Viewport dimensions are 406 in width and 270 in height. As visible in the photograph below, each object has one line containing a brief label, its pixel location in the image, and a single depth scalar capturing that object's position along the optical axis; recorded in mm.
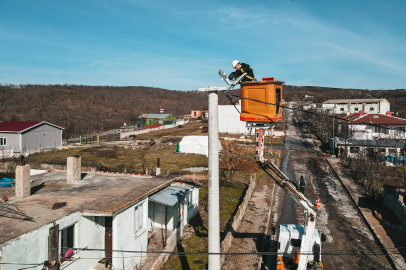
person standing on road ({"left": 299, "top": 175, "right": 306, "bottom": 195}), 19827
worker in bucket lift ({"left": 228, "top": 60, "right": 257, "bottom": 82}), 7070
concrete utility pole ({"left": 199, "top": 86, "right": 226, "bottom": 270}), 5988
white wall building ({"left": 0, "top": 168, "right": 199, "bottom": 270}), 7527
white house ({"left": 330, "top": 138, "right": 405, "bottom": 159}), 33478
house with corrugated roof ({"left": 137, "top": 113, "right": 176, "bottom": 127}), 81375
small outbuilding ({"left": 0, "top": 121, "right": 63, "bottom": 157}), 38316
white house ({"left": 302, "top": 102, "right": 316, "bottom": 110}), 94800
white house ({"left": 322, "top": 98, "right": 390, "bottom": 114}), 75188
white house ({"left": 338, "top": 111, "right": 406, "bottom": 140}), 41656
